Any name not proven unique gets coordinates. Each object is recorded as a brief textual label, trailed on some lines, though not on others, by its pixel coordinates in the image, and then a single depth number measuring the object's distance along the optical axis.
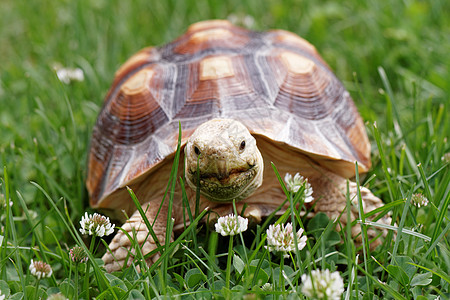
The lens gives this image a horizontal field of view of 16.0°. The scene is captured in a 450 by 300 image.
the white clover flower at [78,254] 0.84
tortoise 0.88
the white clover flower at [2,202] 0.89
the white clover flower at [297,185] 0.87
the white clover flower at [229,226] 0.85
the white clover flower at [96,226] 0.85
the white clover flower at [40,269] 0.83
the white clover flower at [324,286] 0.79
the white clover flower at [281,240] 0.84
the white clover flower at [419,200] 0.88
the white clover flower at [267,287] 0.84
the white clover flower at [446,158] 0.95
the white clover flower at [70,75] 1.12
